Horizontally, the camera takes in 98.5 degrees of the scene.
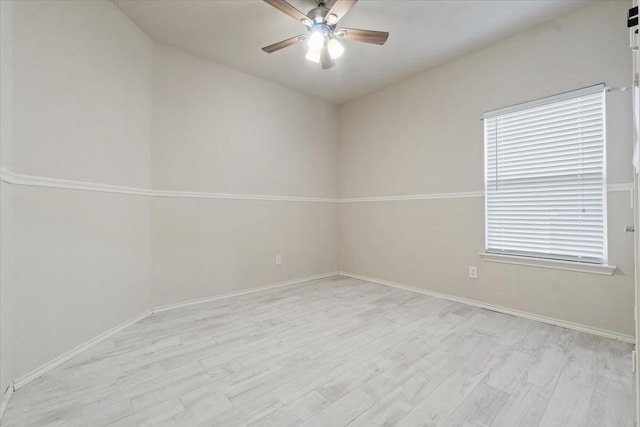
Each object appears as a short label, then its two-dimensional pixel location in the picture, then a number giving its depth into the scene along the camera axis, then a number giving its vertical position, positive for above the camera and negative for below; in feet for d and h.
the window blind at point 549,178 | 7.12 +1.00
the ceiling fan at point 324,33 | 6.31 +4.66
